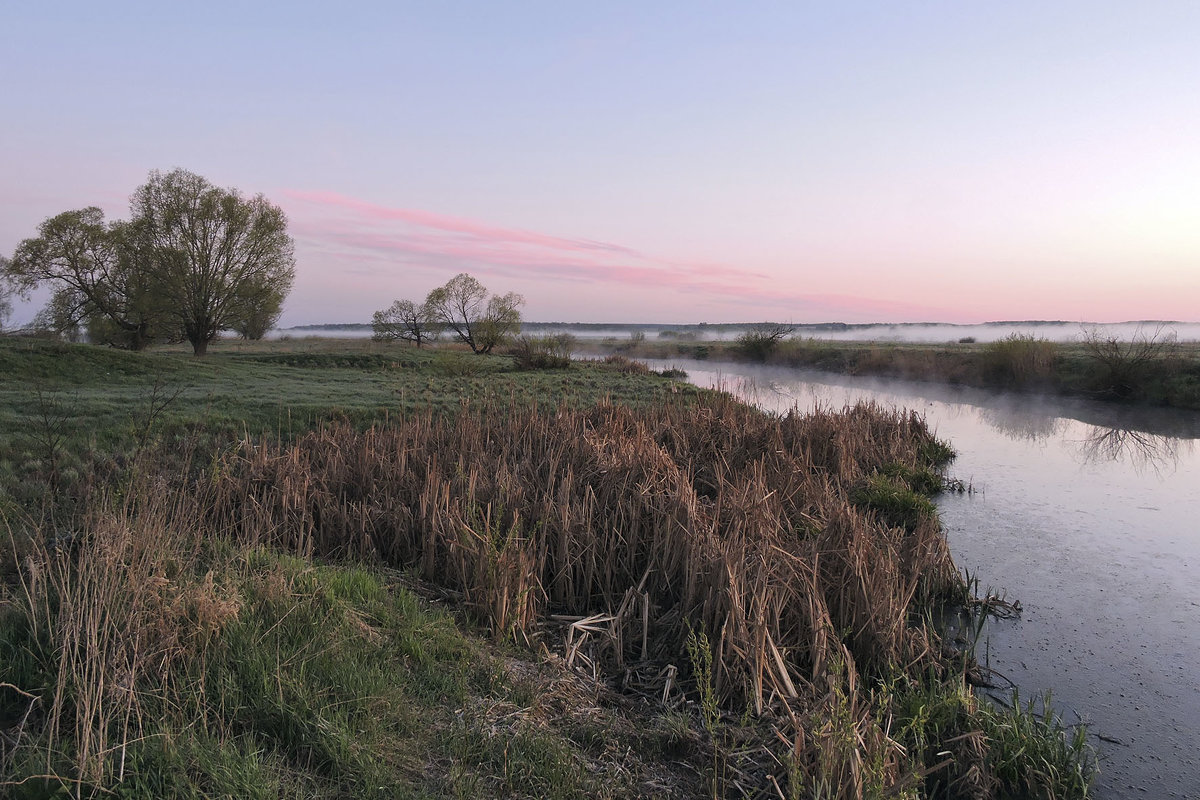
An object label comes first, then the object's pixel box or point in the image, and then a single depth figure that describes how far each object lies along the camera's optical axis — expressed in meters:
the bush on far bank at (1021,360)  25.42
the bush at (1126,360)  22.08
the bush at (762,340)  39.75
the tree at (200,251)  31.23
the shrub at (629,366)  26.55
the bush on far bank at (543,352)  27.56
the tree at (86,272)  35.25
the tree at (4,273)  35.88
